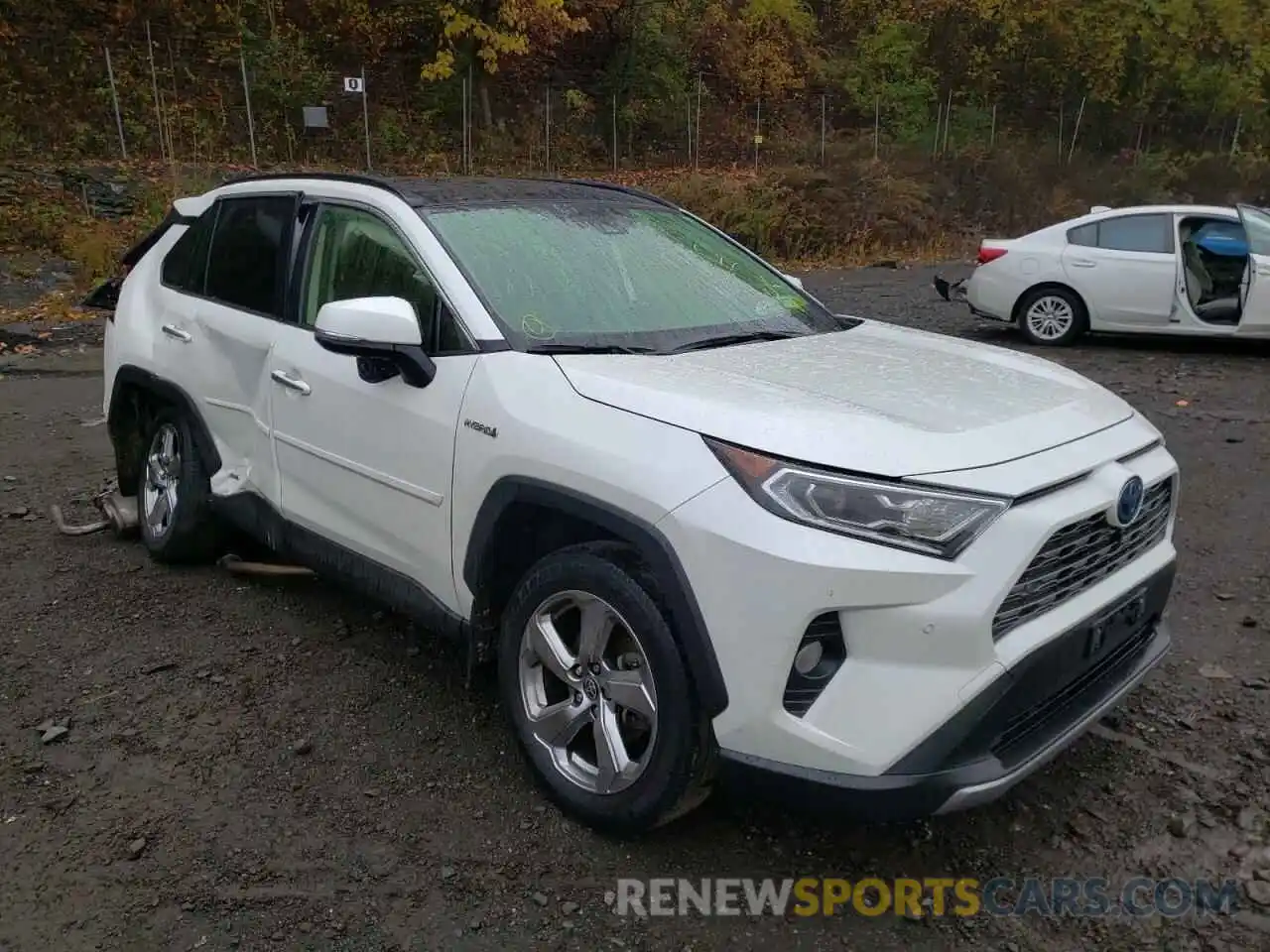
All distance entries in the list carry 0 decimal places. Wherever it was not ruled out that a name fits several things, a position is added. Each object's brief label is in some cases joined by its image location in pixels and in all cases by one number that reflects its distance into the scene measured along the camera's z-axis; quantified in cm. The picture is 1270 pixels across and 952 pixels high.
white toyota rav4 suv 232
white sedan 940
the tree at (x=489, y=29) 2288
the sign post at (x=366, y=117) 2214
